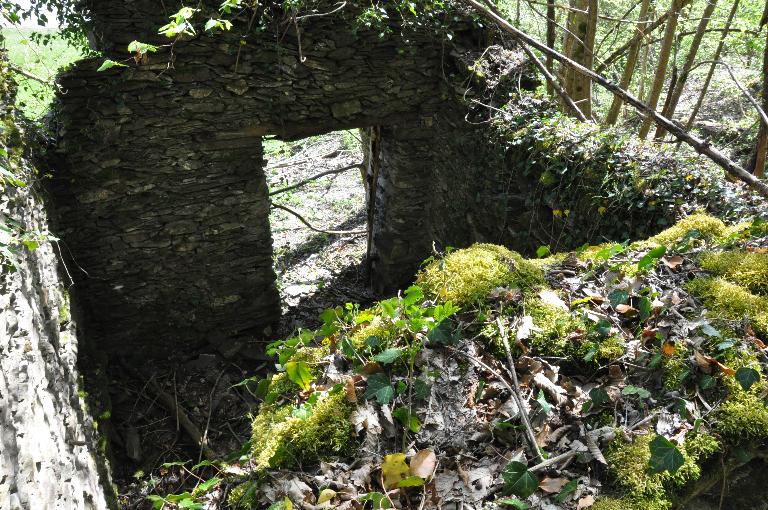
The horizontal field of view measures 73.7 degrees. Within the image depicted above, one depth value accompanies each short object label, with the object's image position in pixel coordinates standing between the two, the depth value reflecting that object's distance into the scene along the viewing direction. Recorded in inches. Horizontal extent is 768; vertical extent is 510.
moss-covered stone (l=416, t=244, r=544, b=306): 76.9
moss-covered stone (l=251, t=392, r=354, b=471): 60.6
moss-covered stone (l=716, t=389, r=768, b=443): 58.3
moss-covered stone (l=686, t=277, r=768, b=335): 71.5
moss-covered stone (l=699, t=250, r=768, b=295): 78.0
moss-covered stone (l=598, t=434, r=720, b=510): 53.9
